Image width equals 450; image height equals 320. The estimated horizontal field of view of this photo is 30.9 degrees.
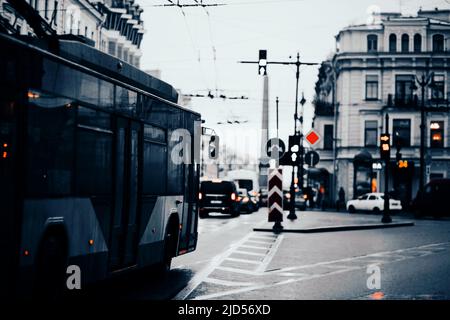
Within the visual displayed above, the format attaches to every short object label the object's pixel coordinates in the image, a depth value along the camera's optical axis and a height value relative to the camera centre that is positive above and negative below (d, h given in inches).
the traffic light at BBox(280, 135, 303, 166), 1155.9 +56.5
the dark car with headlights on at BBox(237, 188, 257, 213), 1971.0 -15.3
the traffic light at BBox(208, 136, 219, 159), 703.7 +40.8
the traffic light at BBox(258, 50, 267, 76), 1063.0 +172.8
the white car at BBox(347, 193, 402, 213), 2316.7 -16.4
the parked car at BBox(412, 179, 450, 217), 2000.5 -2.6
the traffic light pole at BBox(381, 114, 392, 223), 1425.9 -19.8
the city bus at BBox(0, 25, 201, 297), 308.7 +12.2
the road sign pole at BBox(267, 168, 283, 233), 1079.0 -2.3
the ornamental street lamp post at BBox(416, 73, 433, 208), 1927.4 +95.6
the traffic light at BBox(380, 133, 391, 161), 1371.7 +86.8
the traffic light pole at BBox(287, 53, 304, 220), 1351.6 +16.5
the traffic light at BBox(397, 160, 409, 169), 1792.6 +75.1
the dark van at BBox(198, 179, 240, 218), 1632.6 -5.2
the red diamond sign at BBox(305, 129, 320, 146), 1221.1 +89.2
